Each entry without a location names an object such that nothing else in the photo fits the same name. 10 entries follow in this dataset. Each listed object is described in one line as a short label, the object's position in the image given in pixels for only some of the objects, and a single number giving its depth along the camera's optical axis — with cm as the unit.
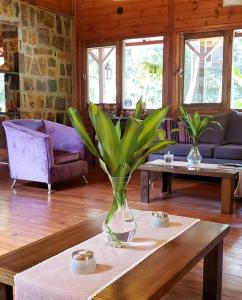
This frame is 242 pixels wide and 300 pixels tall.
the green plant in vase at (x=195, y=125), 357
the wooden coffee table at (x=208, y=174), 336
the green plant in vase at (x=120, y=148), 134
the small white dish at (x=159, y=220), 170
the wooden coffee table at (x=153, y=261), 114
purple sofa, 459
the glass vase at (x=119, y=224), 141
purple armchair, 414
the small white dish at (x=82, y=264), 122
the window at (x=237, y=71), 539
